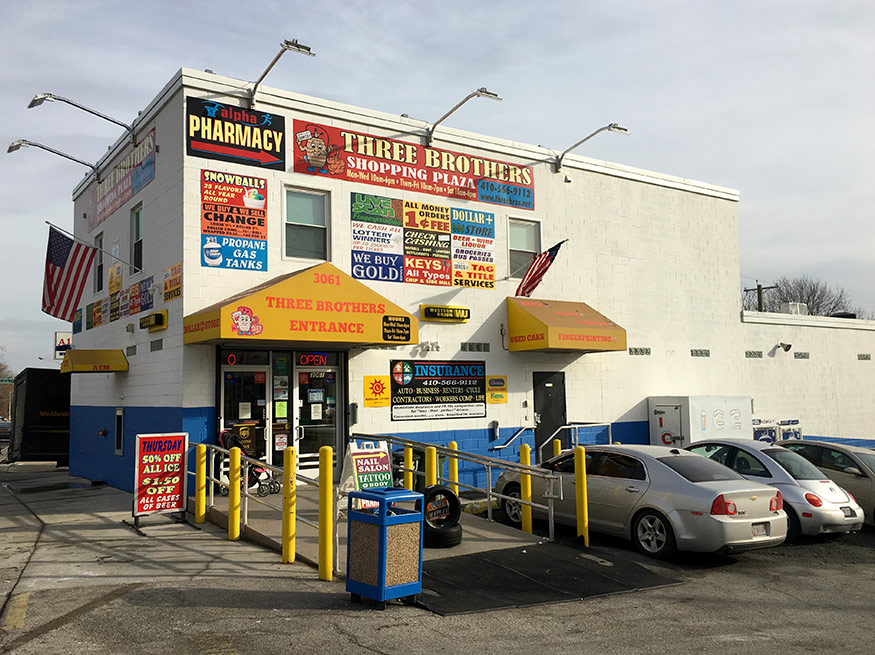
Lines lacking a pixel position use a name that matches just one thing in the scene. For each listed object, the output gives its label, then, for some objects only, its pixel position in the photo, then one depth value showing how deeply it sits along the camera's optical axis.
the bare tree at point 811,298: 70.56
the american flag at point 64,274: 17.39
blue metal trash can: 7.49
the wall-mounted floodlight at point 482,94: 14.18
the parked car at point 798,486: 11.42
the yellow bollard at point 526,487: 11.41
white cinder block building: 13.42
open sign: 14.45
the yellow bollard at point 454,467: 12.73
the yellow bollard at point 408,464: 12.84
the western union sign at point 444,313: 15.62
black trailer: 22.95
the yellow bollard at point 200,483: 11.66
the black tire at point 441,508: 10.10
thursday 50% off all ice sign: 11.38
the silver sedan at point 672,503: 9.74
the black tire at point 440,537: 10.01
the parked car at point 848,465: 13.05
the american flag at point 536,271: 16.28
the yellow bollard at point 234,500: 10.56
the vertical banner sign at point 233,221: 13.47
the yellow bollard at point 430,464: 12.18
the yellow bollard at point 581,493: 10.43
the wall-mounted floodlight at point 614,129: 16.52
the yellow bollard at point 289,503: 9.04
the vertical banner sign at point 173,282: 13.41
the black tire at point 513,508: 12.16
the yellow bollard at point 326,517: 8.50
